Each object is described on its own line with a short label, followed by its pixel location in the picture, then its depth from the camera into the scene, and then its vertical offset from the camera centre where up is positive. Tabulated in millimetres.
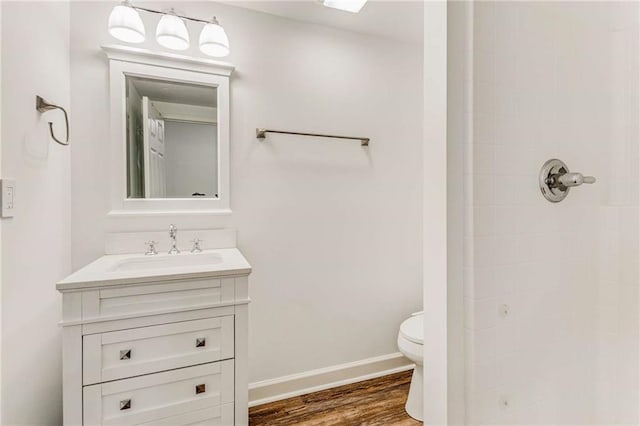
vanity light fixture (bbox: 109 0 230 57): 1503 +874
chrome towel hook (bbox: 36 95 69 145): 1285 +426
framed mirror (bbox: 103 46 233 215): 1651 +425
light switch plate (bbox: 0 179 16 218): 1044 +57
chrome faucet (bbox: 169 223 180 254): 1700 -133
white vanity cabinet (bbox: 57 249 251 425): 1191 -526
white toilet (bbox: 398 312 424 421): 1634 -708
